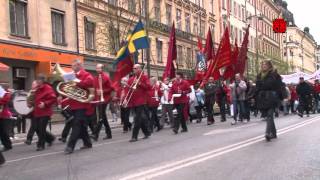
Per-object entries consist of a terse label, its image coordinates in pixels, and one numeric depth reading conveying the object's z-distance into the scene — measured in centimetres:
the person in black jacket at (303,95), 2283
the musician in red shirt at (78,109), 1133
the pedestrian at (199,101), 2314
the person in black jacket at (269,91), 1226
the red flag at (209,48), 2625
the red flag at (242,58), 2488
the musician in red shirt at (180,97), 1623
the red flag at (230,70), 2269
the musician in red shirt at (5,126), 1309
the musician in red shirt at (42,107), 1270
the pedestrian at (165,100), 1828
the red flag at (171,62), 2067
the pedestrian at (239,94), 2048
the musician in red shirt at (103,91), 1405
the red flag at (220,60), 2170
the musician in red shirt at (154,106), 1816
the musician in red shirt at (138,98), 1362
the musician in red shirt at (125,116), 1730
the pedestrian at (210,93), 2062
